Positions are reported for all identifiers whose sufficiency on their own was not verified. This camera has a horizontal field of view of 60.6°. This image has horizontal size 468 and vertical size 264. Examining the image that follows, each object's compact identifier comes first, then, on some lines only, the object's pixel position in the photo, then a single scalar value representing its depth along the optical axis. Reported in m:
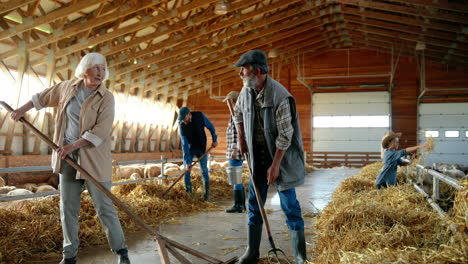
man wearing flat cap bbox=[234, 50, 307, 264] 3.35
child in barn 6.38
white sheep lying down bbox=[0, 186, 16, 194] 6.55
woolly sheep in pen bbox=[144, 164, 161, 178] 11.05
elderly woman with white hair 3.30
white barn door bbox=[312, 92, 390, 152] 20.69
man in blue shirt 7.14
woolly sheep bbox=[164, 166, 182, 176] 10.19
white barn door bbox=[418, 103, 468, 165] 19.41
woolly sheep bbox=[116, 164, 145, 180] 11.27
